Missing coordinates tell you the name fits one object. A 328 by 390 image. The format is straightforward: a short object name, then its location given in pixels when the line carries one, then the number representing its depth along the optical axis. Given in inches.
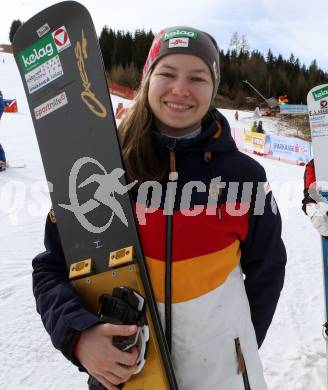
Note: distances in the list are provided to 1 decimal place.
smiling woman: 43.4
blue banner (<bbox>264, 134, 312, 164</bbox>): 507.0
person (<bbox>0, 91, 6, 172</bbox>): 252.4
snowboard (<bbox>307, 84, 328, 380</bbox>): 122.5
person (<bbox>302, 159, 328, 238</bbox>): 100.3
